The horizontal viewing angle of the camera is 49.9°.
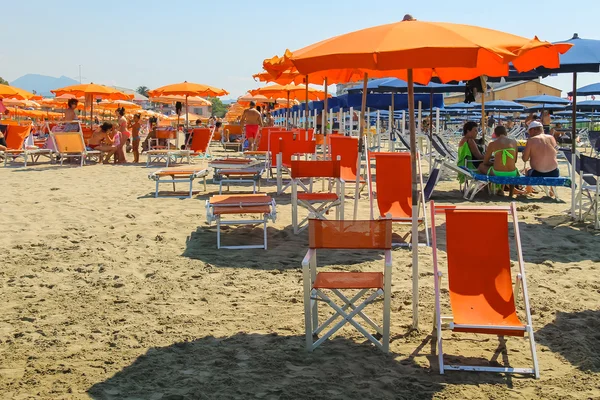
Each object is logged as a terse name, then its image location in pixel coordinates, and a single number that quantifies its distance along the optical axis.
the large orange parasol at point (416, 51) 3.50
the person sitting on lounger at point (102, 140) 15.62
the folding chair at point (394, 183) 6.89
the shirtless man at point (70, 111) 15.90
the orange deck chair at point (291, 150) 9.66
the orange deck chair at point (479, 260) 3.82
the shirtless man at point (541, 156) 8.93
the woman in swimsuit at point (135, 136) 16.41
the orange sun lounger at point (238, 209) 6.35
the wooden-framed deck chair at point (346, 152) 9.31
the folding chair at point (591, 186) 7.08
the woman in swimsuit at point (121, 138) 15.75
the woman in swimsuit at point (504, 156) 9.11
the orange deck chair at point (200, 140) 13.82
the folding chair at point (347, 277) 3.62
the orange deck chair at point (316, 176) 6.89
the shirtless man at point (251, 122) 15.64
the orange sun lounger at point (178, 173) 9.44
